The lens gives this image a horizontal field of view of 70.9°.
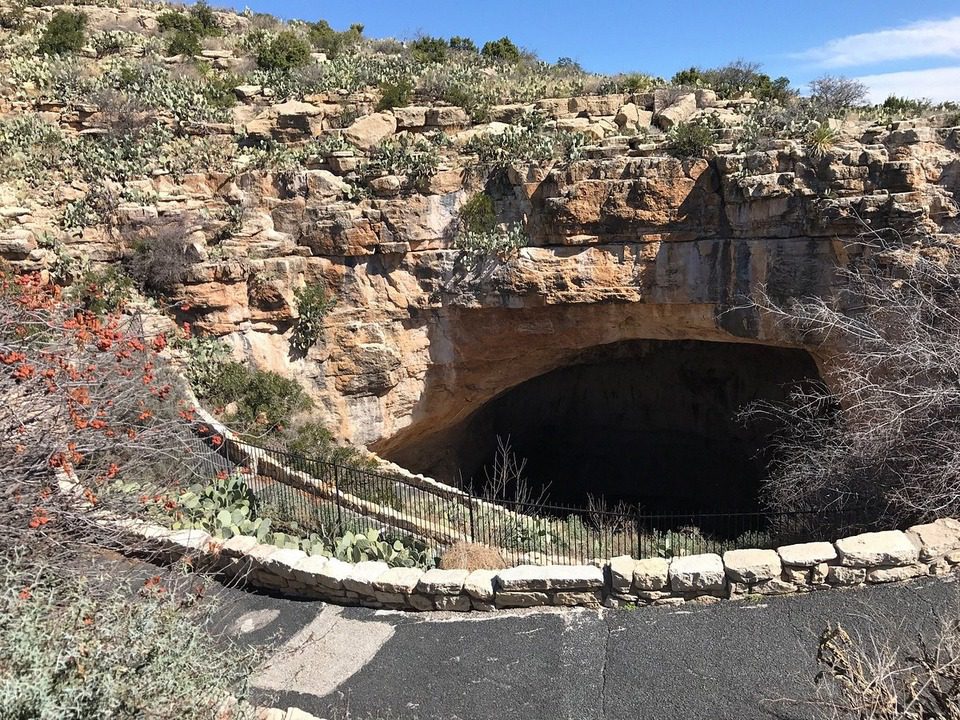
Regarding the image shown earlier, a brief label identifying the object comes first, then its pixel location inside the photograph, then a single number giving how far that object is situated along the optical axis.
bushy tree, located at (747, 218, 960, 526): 7.12
